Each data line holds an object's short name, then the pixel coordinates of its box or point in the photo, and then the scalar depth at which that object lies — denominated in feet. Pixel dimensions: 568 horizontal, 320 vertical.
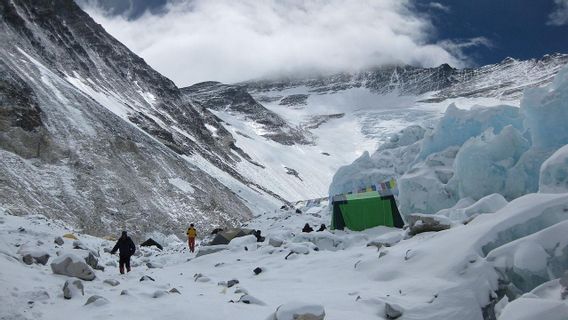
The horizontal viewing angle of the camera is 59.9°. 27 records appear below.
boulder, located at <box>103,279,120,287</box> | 36.71
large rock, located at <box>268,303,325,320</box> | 22.68
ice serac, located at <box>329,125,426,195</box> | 114.20
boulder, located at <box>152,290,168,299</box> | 31.17
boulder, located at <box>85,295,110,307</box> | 27.84
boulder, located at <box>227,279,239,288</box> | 36.82
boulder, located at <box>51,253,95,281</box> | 36.01
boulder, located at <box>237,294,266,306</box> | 29.30
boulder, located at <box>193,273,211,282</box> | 41.34
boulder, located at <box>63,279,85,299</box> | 29.55
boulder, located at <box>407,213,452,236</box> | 43.37
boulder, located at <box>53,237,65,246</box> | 53.67
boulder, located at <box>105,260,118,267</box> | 54.16
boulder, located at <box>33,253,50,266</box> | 38.87
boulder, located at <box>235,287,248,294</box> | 32.86
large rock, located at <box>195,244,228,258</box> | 64.95
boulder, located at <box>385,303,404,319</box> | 25.18
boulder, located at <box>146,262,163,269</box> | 58.34
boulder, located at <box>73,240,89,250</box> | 53.01
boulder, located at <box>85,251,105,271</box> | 45.98
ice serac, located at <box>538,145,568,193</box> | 38.52
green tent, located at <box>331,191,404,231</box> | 72.84
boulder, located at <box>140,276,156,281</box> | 39.35
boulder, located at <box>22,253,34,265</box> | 37.99
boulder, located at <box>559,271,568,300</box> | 21.21
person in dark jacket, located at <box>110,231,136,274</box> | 48.16
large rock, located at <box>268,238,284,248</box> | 58.49
